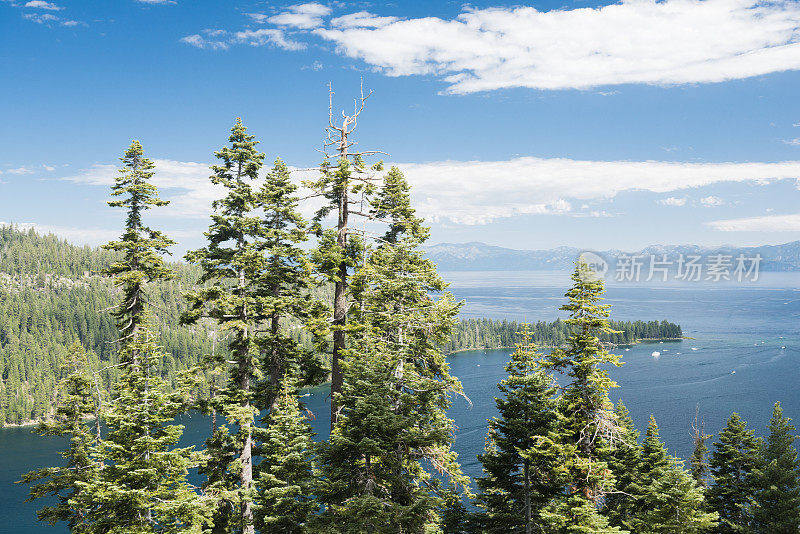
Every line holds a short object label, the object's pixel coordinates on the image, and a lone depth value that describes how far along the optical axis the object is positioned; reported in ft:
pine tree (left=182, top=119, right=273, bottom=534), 68.18
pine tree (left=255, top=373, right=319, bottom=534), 63.52
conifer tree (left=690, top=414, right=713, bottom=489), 111.89
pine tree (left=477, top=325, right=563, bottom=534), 64.18
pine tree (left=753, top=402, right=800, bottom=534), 90.58
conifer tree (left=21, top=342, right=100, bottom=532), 76.48
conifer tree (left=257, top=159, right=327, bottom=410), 70.13
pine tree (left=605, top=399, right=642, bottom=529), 89.04
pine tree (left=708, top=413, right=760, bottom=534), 98.53
